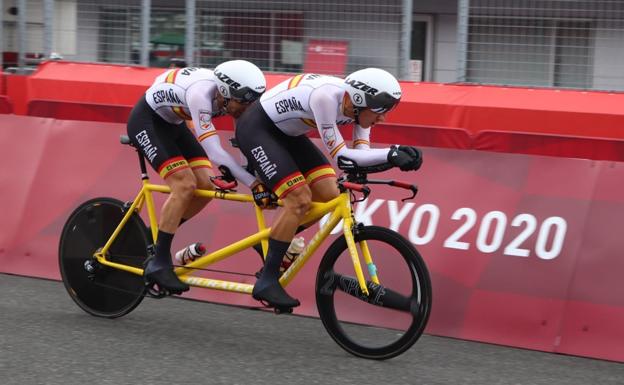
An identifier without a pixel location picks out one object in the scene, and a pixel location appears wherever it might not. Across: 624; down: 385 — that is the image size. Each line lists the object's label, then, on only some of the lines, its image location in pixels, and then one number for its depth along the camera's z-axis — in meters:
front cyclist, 12.09
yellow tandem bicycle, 12.12
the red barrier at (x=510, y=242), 13.20
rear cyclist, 12.97
